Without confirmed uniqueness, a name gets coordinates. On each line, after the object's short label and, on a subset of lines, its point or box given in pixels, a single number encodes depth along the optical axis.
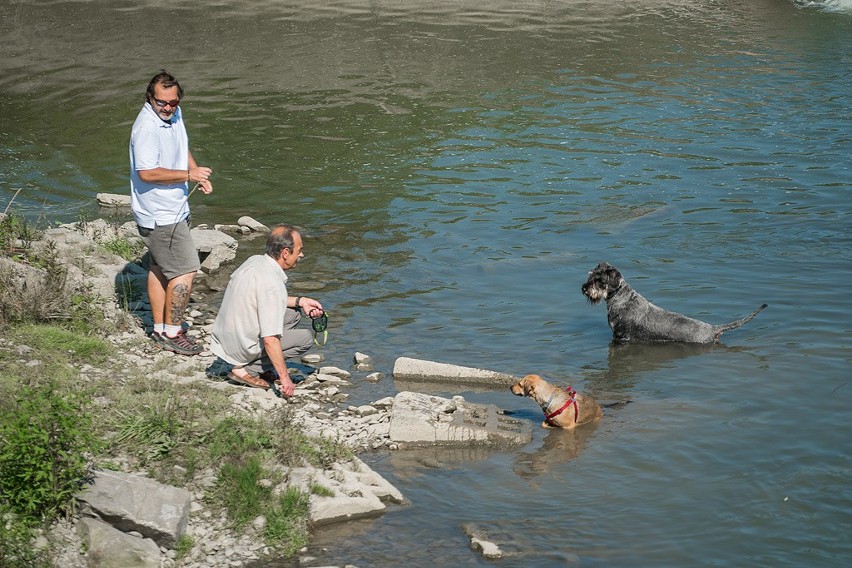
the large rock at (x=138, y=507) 13.02
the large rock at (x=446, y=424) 17.59
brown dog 18.05
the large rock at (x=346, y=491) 14.62
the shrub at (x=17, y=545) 12.00
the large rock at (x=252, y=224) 30.94
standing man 18.72
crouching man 17.56
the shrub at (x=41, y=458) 12.79
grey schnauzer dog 22.47
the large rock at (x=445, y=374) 20.31
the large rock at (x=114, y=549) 12.70
